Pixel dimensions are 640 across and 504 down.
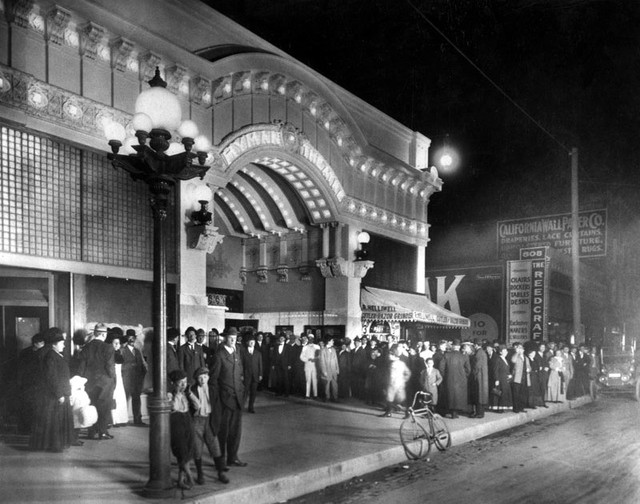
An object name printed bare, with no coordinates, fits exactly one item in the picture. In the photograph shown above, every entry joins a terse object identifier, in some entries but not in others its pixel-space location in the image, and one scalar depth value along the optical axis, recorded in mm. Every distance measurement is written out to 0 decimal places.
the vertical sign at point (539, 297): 23516
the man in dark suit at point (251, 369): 13406
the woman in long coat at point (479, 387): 14883
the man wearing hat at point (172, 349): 11477
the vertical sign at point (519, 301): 24094
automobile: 23953
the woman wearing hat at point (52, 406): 9242
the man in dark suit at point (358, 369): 17828
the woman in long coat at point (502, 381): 15961
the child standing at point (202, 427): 7742
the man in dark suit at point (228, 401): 8406
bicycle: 10385
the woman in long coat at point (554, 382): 18672
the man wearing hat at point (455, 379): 14570
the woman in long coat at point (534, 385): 17125
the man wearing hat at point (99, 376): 10461
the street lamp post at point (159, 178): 7258
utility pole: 22469
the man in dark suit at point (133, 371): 11586
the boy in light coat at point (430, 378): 13891
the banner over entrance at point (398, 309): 21953
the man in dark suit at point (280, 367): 17375
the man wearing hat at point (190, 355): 11875
